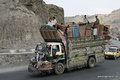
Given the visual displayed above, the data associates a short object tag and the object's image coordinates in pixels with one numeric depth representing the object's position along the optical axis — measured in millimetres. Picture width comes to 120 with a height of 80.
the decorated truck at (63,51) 16172
